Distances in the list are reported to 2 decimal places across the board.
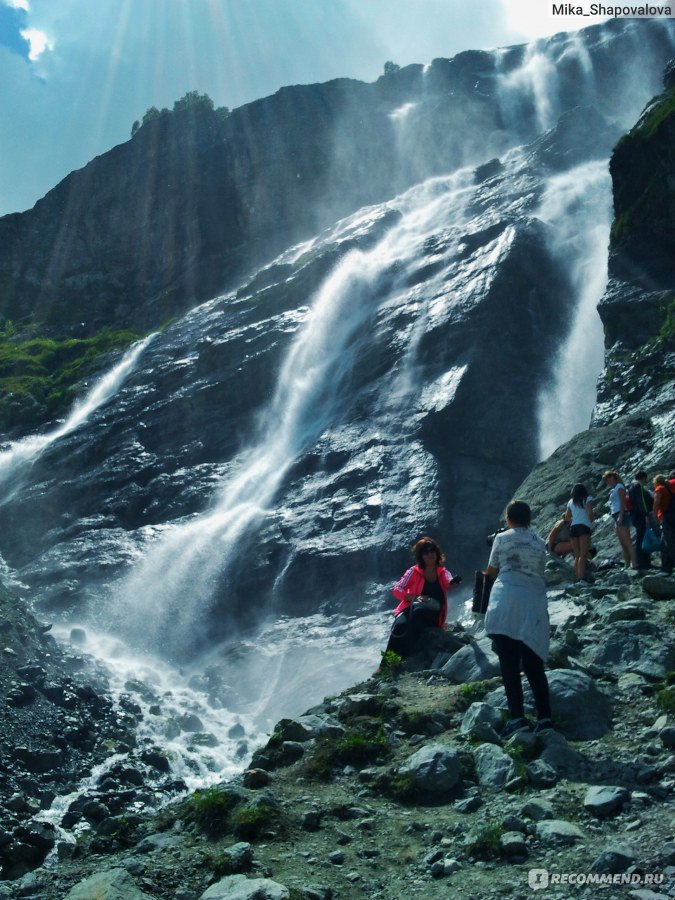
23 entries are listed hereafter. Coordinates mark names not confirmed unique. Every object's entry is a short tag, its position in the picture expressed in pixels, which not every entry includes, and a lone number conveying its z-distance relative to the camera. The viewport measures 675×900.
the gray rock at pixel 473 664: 10.77
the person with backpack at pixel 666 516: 14.34
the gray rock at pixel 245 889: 6.18
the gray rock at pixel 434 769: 7.94
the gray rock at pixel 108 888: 6.64
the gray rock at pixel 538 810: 6.82
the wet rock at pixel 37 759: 16.02
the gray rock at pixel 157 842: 7.70
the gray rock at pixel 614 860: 5.83
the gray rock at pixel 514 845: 6.41
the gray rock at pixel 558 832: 6.41
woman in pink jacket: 12.75
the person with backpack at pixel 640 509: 15.28
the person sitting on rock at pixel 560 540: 17.70
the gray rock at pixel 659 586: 12.20
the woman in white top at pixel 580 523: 15.66
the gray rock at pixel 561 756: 7.64
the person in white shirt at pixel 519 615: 8.40
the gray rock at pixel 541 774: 7.46
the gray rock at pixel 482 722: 8.60
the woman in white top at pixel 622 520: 16.09
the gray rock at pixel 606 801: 6.72
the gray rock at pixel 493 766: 7.75
